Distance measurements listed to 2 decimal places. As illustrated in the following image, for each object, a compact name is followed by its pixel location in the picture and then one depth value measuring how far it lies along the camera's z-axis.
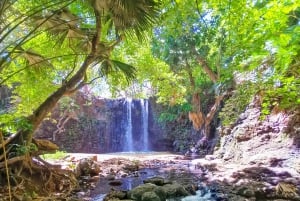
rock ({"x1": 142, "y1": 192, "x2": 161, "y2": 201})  4.97
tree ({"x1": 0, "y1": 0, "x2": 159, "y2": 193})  3.82
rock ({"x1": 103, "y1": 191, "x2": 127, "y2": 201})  5.18
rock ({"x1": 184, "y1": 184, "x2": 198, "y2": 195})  5.77
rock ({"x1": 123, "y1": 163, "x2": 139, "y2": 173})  8.61
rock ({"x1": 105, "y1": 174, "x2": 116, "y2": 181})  7.16
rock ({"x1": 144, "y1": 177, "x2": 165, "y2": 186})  6.26
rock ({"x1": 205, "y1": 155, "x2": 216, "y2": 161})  10.14
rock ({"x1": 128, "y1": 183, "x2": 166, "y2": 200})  5.23
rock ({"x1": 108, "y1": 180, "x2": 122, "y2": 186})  6.61
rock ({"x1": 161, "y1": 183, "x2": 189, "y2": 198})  5.48
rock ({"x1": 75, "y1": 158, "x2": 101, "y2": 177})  7.06
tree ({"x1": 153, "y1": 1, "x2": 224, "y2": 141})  10.87
